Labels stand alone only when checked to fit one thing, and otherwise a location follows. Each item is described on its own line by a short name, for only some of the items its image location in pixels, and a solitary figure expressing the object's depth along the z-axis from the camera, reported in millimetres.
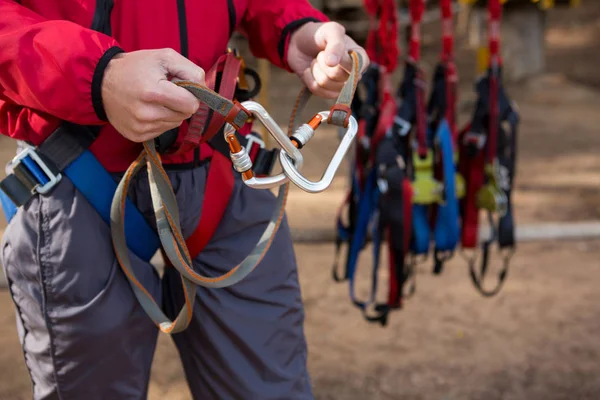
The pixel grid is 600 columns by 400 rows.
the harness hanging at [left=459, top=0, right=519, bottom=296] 2195
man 942
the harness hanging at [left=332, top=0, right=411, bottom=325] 2061
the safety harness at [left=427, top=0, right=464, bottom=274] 2158
